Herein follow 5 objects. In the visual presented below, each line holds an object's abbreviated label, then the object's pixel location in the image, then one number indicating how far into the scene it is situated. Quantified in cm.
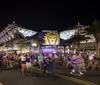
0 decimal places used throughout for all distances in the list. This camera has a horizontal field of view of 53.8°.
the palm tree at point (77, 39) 1994
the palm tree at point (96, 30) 1564
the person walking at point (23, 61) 745
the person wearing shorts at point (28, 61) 743
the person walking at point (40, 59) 792
